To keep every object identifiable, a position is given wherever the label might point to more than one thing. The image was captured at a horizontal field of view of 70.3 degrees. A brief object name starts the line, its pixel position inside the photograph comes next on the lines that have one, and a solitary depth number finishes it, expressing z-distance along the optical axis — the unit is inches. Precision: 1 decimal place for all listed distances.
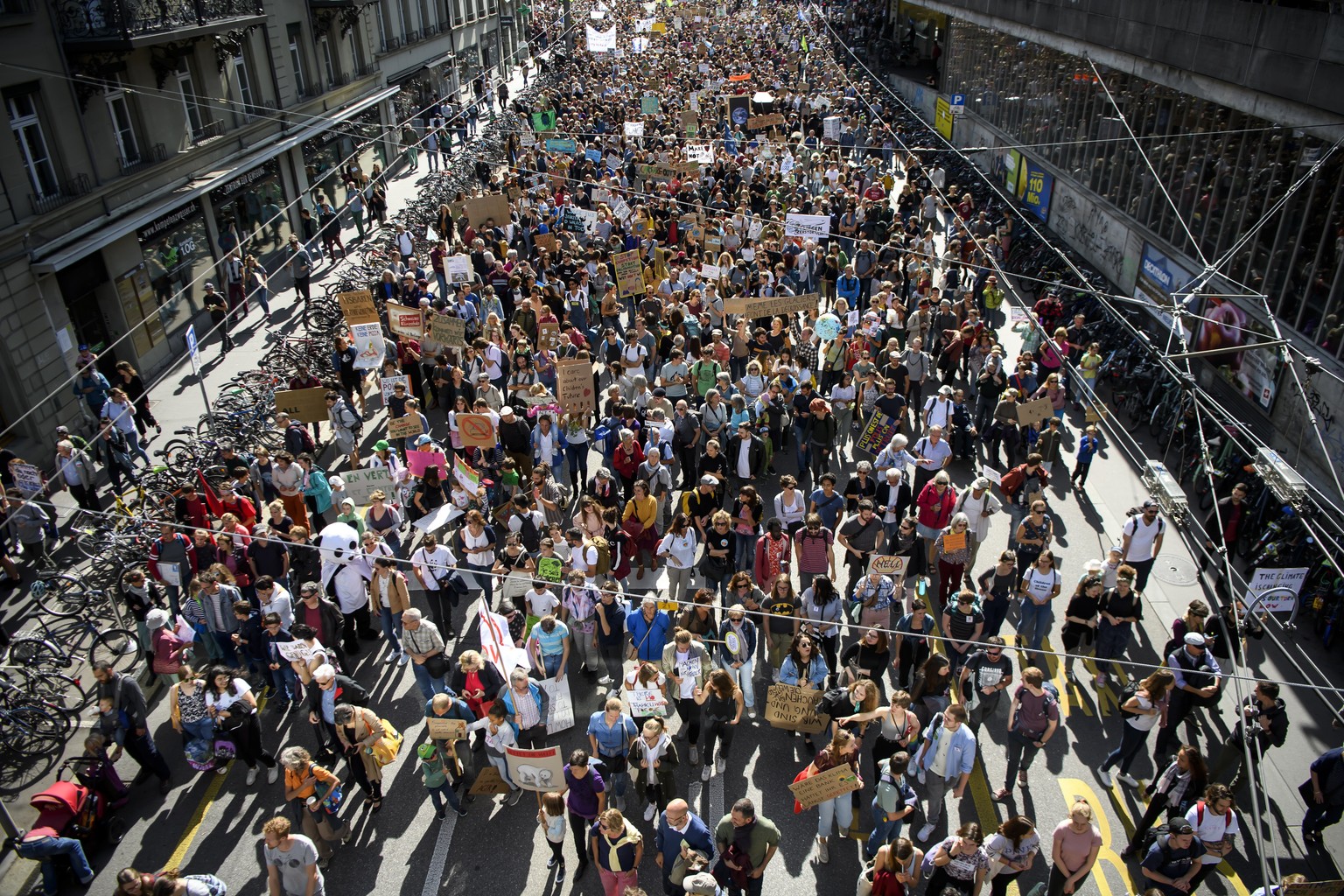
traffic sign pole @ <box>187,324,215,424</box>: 538.6
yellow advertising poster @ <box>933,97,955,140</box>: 1427.2
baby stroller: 310.3
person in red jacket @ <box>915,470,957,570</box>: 421.7
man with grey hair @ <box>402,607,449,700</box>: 341.4
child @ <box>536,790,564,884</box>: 289.6
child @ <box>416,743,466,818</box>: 310.5
